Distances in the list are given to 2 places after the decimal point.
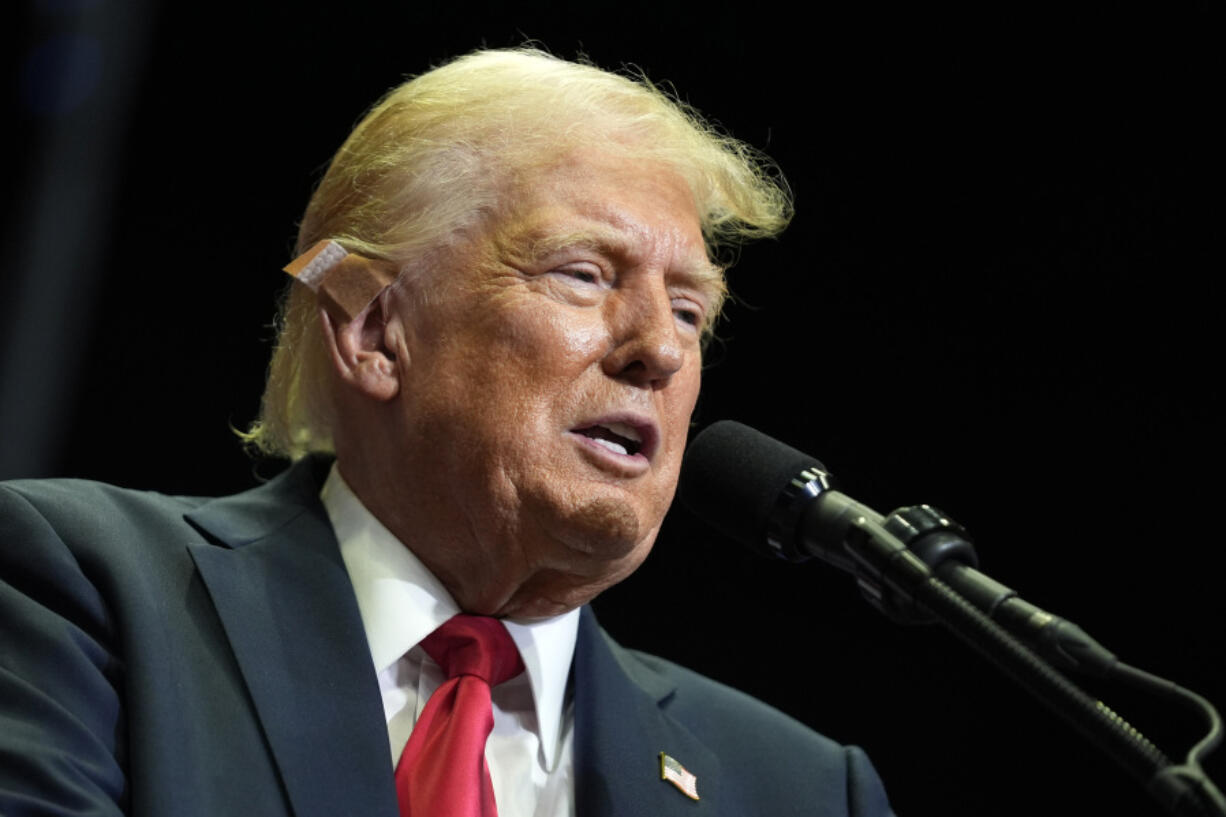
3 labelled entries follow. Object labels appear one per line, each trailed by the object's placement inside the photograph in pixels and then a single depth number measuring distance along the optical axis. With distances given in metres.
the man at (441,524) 5.81
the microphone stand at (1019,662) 5.62
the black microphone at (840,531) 5.67
